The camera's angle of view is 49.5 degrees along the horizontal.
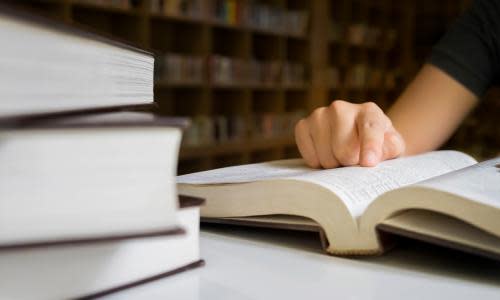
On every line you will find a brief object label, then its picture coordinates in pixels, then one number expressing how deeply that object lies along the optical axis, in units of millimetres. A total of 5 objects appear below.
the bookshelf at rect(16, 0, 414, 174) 3213
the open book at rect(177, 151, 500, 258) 426
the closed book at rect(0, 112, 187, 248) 287
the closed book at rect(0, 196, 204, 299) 322
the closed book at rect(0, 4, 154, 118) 290
